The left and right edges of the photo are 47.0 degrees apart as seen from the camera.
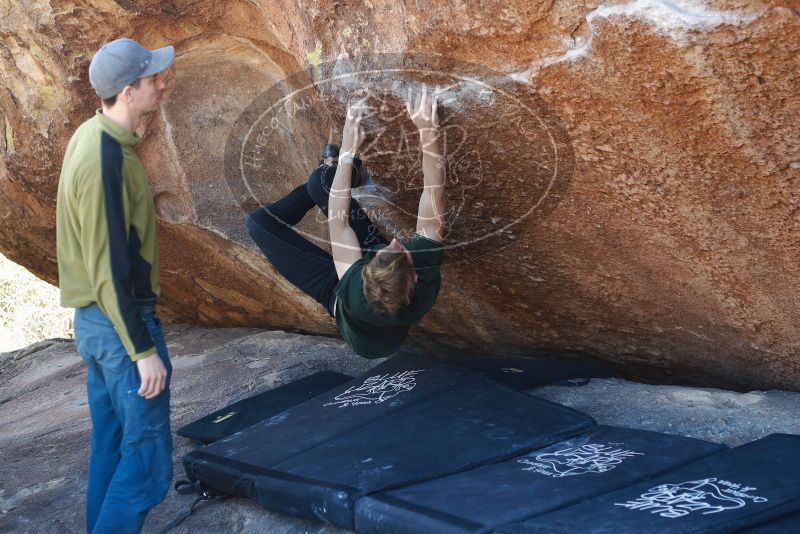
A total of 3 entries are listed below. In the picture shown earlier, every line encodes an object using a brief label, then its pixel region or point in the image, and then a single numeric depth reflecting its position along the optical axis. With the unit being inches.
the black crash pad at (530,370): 134.4
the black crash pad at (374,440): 102.7
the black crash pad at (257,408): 135.9
